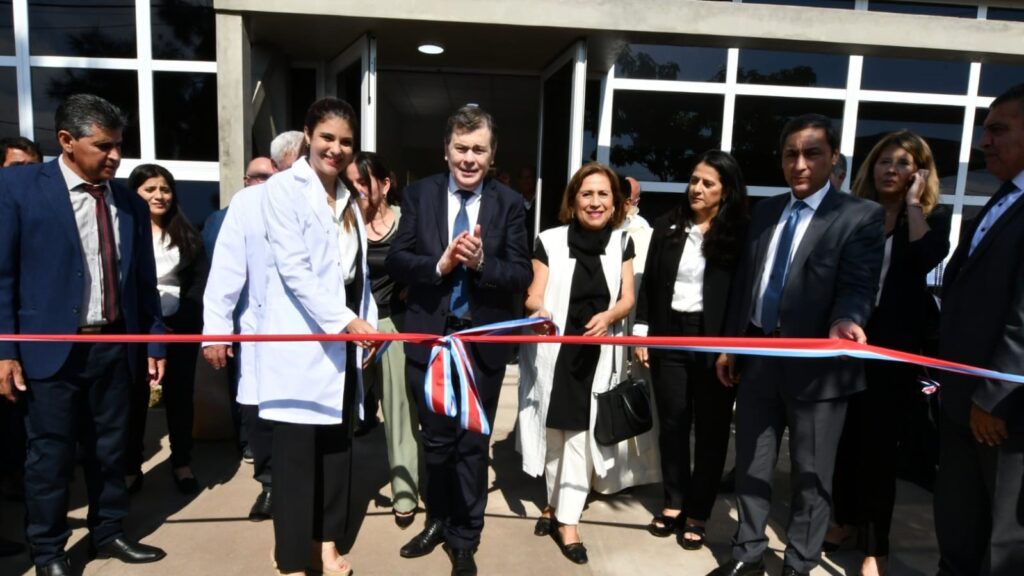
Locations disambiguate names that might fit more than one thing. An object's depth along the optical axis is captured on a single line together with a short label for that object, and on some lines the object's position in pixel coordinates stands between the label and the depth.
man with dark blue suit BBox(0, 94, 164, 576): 2.65
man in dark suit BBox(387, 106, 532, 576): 2.82
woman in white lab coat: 2.51
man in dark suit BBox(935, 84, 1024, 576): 2.21
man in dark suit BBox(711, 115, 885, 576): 2.62
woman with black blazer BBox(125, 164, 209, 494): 3.72
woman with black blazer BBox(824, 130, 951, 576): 2.97
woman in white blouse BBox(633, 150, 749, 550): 3.16
